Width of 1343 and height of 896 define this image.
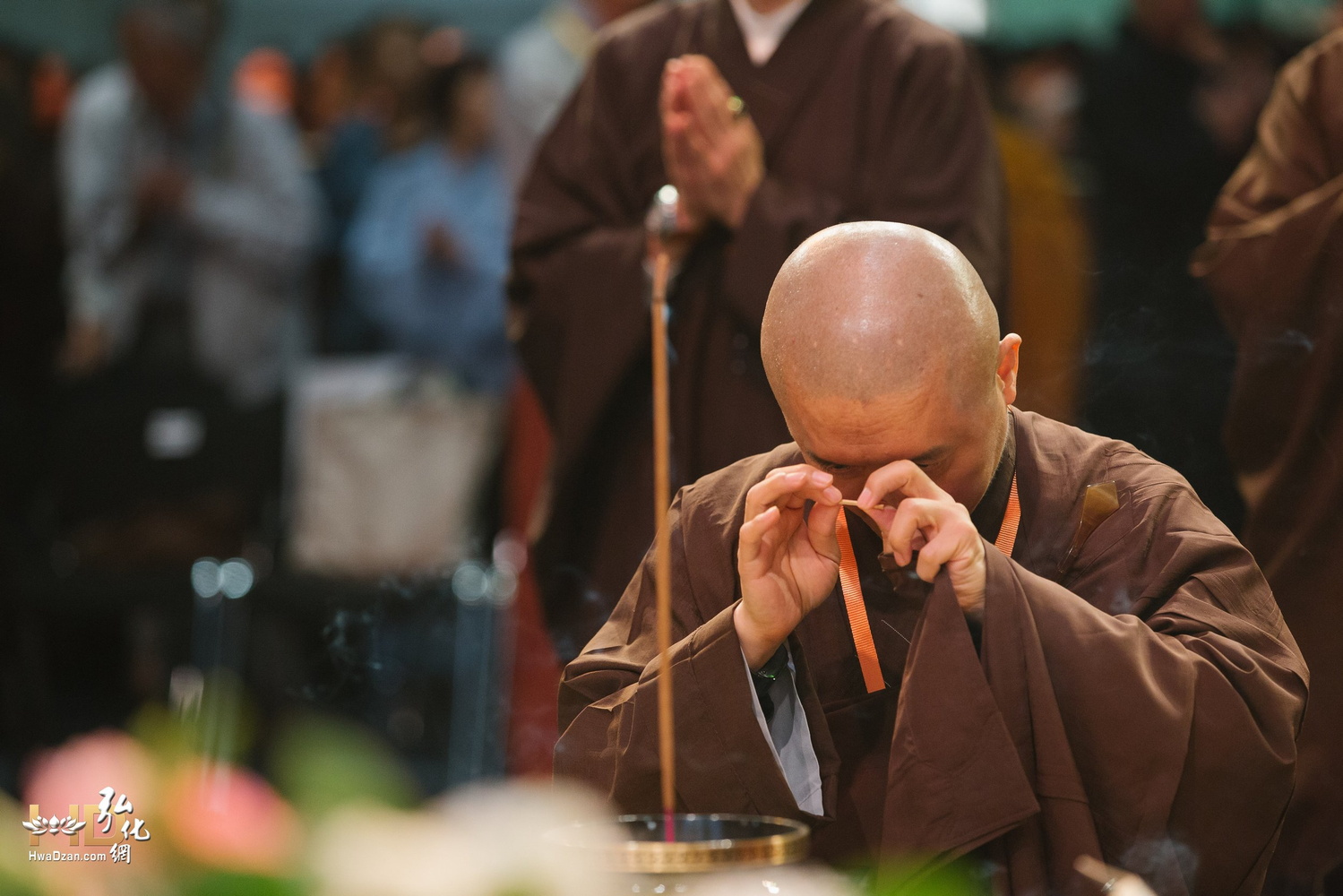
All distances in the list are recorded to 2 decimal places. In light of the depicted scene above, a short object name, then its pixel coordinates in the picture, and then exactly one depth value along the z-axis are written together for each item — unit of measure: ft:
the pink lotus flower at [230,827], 6.38
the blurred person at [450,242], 33.06
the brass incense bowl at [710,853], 8.11
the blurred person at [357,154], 36.27
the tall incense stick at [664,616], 10.93
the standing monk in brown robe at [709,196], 18.12
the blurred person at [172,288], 33.19
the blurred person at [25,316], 33.14
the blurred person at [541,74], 30.55
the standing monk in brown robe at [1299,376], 15.06
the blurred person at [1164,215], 15.52
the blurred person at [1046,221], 16.30
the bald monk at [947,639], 10.50
